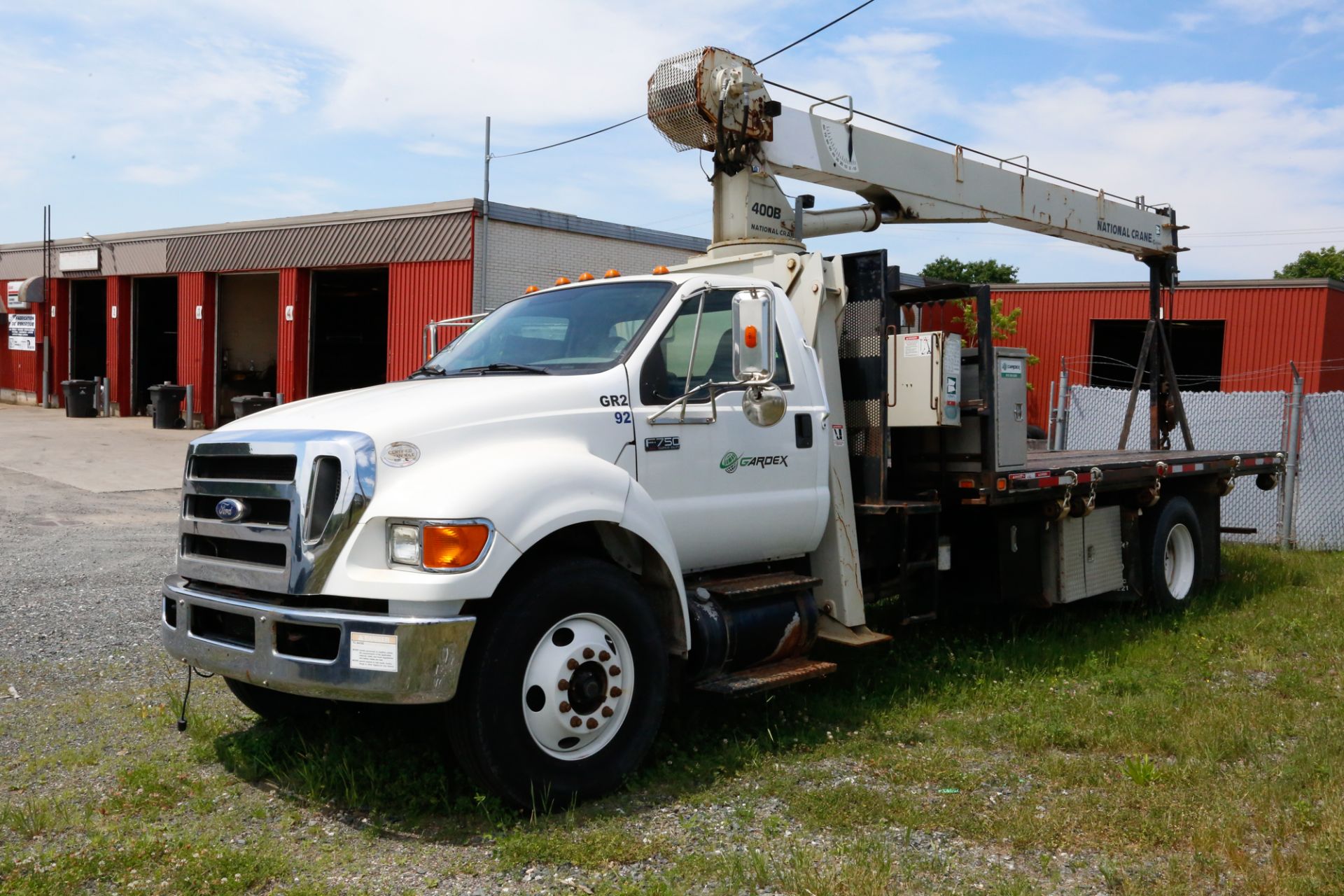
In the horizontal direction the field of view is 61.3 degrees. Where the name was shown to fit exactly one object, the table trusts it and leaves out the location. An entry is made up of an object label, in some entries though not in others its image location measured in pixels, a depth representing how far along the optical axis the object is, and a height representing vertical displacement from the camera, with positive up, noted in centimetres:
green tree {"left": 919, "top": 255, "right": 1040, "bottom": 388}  6769 +835
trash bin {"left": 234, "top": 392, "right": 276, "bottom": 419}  2278 -29
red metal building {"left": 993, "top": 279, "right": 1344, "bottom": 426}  2755 +222
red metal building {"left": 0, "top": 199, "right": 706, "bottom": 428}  2211 +235
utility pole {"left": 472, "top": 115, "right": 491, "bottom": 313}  2116 +295
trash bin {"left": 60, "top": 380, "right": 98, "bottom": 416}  2939 -33
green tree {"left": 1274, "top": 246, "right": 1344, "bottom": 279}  7025 +948
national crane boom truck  442 -47
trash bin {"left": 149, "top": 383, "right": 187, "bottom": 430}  2672 -42
